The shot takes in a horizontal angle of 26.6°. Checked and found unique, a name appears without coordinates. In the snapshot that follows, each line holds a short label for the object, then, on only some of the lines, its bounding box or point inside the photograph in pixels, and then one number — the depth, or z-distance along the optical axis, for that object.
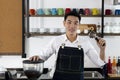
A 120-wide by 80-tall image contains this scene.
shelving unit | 3.49
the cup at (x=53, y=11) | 3.51
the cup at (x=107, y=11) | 3.55
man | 2.49
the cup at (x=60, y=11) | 3.50
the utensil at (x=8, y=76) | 2.14
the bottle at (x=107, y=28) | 3.54
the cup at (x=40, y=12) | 3.50
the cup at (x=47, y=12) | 3.51
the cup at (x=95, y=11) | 3.53
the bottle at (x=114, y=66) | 3.40
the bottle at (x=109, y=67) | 3.36
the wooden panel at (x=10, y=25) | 3.54
